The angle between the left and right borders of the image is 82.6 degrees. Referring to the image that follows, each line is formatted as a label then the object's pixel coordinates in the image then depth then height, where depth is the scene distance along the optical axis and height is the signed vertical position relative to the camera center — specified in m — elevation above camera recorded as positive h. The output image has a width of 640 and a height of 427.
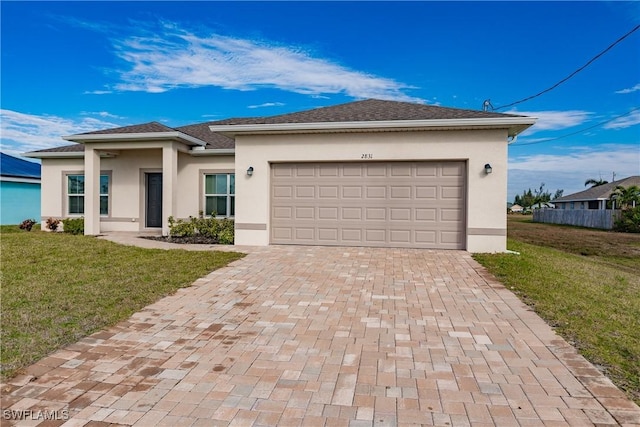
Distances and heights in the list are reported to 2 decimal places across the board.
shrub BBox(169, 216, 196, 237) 11.95 -0.80
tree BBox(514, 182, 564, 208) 72.25 +2.89
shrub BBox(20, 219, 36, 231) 15.19 -0.99
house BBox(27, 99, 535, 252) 9.43 +0.85
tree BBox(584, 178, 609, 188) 47.92 +3.81
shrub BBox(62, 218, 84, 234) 13.41 -0.86
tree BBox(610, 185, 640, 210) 27.81 +1.03
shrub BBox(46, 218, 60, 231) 14.09 -0.86
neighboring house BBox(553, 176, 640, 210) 35.94 +1.42
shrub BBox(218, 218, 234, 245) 11.01 -0.90
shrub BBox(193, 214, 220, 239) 11.91 -0.74
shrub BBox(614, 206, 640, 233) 24.56 -0.73
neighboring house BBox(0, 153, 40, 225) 19.77 +0.38
